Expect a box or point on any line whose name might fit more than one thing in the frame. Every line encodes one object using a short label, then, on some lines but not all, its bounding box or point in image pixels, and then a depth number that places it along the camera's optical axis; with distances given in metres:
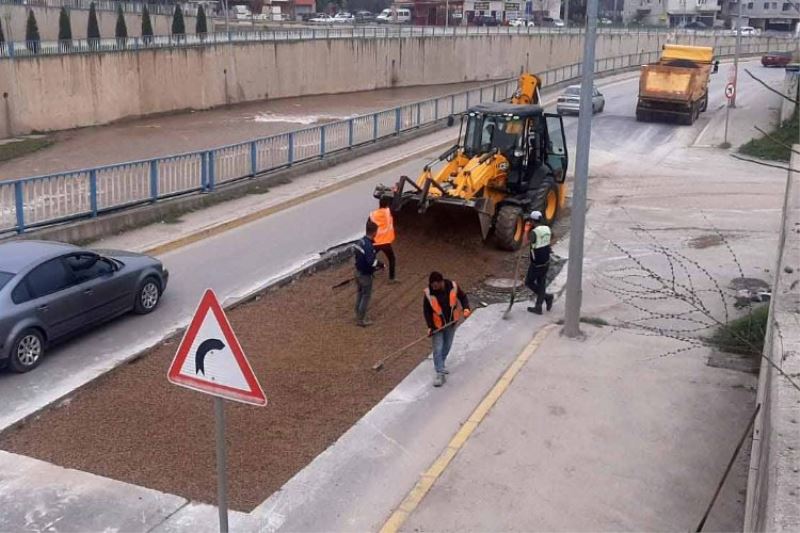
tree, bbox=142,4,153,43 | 55.28
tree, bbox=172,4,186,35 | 59.00
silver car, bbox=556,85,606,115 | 36.66
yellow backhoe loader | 15.05
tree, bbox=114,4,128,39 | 53.50
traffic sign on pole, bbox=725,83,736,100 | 31.69
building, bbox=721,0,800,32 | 115.94
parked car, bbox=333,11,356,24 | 90.44
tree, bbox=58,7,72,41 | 51.62
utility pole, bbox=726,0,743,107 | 36.19
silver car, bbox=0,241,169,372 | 9.99
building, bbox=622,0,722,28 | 123.12
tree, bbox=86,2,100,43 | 54.49
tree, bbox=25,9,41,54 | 49.41
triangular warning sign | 5.58
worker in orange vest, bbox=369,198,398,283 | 12.77
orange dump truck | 34.72
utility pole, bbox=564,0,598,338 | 11.55
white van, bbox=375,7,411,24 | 110.76
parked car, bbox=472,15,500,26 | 106.82
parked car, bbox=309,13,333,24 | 86.28
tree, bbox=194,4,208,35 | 60.84
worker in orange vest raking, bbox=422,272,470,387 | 9.66
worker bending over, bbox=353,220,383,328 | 11.69
